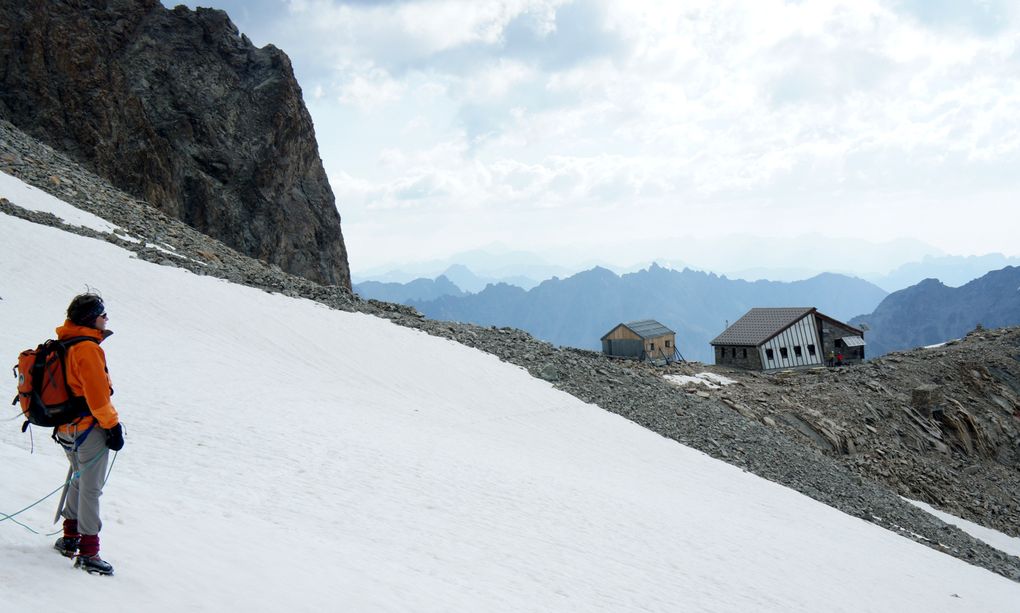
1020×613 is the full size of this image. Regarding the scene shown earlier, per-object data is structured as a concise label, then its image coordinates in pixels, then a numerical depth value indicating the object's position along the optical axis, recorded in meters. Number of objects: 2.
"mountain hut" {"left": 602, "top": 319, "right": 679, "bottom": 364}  50.62
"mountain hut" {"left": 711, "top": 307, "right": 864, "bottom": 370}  46.88
